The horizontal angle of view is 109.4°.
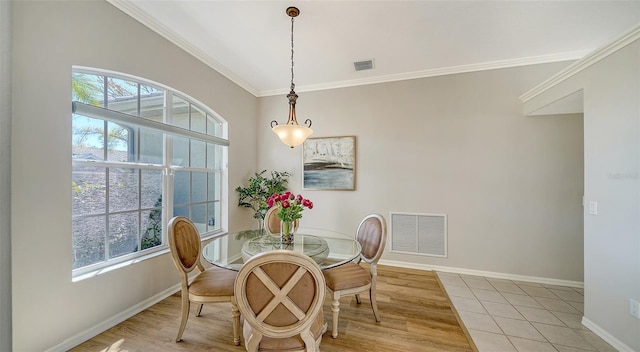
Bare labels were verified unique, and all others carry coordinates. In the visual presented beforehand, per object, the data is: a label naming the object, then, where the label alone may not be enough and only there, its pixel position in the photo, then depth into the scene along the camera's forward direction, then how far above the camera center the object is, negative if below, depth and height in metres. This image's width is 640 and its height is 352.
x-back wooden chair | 1.14 -0.62
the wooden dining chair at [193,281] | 1.80 -0.90
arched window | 1.93 +0.11
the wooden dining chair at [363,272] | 1.92 -0.90
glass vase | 2.14 -0.55
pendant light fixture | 2.17 +0.45
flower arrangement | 2.06 -0.27
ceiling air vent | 3.13 +1.57
